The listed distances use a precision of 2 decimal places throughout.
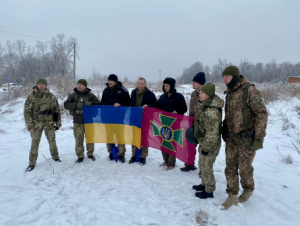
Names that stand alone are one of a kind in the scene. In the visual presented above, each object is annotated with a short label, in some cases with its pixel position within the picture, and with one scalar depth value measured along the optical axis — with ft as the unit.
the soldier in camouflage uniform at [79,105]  16.69
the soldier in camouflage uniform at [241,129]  9.46
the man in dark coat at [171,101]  15.24
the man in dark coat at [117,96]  17.18
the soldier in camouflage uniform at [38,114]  15.20
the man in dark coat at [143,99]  16.66
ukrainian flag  17.09
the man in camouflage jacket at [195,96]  13.96
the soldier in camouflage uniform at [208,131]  10.59
